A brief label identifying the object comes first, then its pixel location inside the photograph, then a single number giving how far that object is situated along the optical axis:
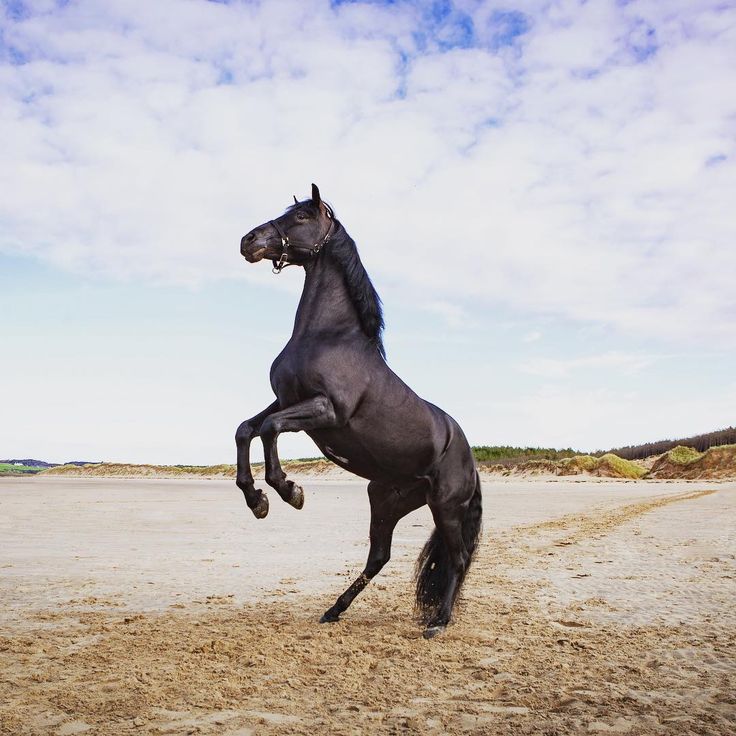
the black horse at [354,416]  4.17
